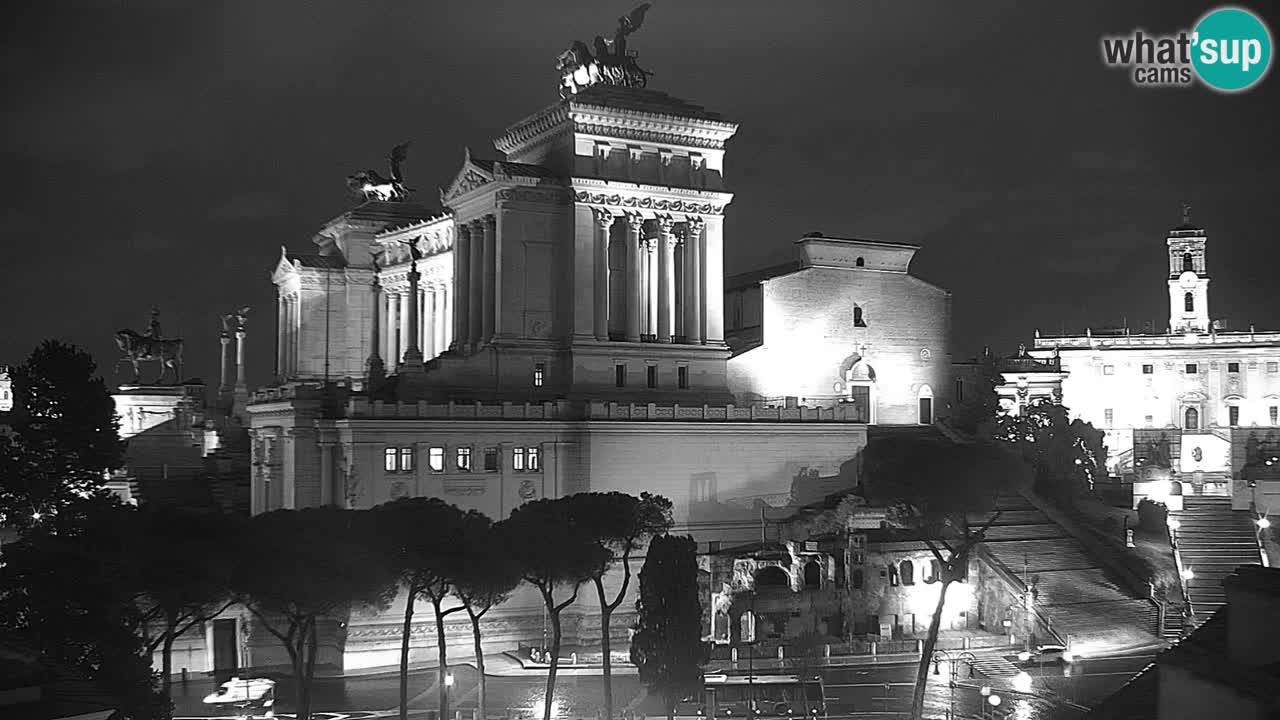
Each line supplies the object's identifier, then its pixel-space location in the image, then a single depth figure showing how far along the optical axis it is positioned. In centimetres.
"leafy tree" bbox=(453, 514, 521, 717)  4891
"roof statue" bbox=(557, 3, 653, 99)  7775
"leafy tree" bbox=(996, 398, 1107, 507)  7775
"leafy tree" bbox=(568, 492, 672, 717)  5431
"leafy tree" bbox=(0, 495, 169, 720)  4056
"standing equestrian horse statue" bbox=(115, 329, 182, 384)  10050
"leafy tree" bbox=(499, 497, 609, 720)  5128
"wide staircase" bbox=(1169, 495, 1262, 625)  6794
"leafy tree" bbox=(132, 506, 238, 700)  4394
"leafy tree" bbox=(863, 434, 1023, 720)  5862
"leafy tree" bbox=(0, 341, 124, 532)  5916
